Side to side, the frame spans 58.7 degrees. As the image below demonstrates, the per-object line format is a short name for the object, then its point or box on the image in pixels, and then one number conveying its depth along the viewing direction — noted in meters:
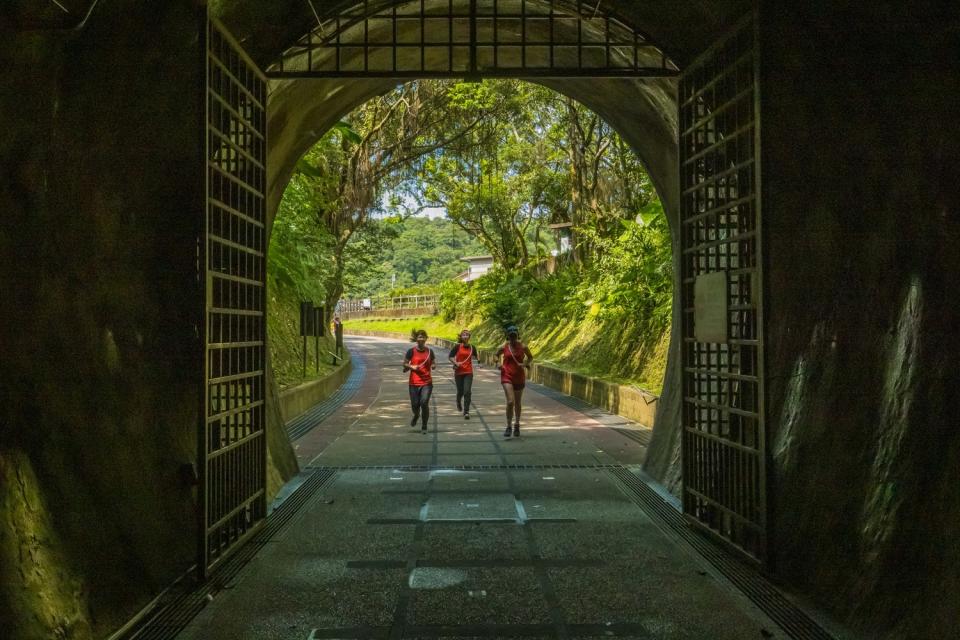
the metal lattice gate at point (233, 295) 5.82
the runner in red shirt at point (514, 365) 12.13
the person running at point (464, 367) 13.82
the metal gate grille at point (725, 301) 5.88
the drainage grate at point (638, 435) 12.22
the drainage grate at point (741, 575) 4.71
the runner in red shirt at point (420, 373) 12.71
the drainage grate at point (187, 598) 4.70
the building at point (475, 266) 80.38
